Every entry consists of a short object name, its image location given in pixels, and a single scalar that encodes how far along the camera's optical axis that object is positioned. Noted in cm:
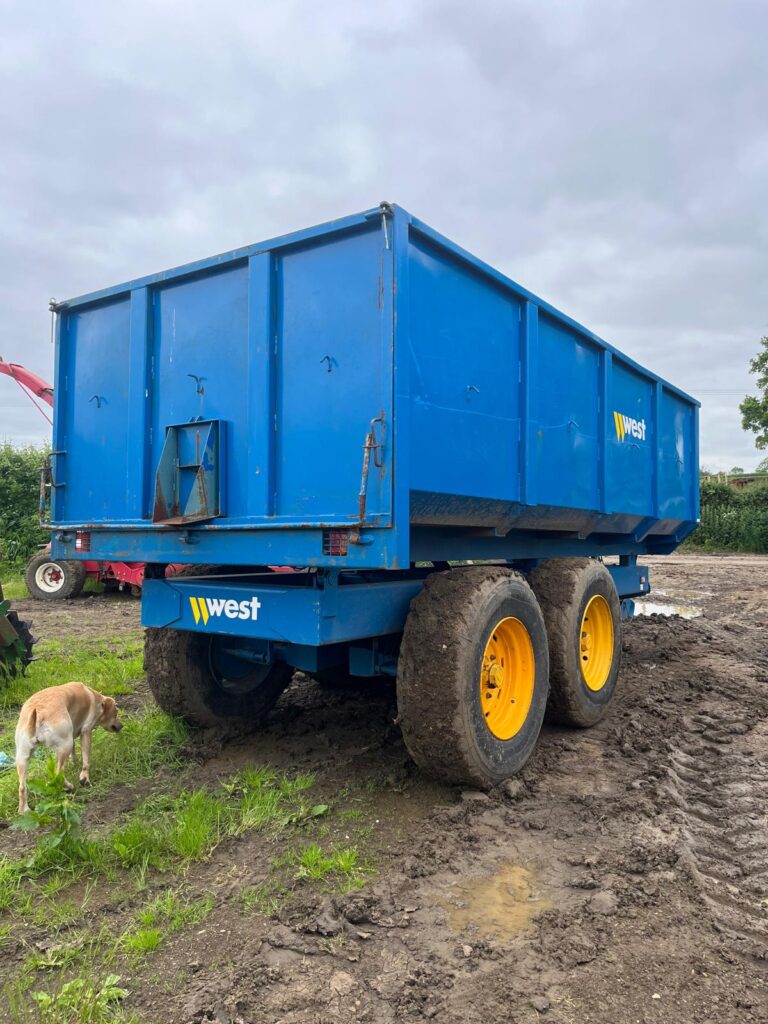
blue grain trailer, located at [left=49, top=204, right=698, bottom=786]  351
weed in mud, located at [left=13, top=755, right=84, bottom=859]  316
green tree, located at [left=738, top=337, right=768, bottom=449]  3291
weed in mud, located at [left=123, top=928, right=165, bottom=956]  259
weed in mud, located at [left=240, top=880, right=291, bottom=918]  284
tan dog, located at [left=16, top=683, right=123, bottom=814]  375
